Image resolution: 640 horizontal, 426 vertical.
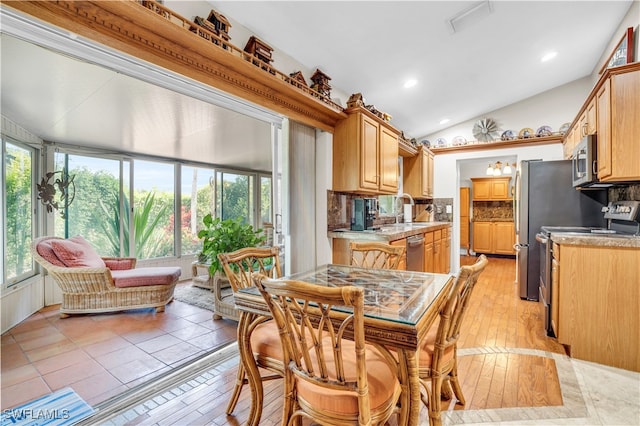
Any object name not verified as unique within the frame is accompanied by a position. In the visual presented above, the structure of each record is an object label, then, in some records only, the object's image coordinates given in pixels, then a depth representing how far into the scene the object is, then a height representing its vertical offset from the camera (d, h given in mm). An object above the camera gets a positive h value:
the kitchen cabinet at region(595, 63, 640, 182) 2154 +639
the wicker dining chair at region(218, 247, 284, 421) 1432 -640
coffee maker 3418 -26
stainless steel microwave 2594 +451
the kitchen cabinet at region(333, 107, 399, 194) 3070 +634
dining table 1072 -405
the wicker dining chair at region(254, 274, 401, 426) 956 -607
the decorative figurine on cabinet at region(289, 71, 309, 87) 2525 +1159
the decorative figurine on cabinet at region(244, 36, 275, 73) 2092 +1168
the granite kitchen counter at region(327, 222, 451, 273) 3092 -343
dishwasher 3488 -509
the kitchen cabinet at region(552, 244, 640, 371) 2117 -686
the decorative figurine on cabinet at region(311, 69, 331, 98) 2811 +1247
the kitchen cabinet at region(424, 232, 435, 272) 4031 -572
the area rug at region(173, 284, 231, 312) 3740 -1155
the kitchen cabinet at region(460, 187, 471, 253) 7441 +11
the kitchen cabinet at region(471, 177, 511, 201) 6965 +546
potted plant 3129 -268
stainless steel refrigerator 3287 +46
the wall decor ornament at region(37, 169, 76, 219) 3703 +280
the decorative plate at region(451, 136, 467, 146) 5621 +1356
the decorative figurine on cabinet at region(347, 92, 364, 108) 3061 +1152
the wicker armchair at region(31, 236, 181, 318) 3121 -815
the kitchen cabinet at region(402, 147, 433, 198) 5172 +657
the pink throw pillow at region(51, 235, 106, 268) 3239 -463
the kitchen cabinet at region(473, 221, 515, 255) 6871 -618
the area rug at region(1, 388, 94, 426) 1661 -1167
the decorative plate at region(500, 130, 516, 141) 5242 +1356
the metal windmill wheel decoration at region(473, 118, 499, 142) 5422 +1499
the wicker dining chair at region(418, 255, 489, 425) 1222 -585
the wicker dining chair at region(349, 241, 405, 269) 2236 -281
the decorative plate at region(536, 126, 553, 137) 4992 +1356
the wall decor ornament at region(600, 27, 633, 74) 3059 +1750
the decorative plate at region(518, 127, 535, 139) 5112 +1354
